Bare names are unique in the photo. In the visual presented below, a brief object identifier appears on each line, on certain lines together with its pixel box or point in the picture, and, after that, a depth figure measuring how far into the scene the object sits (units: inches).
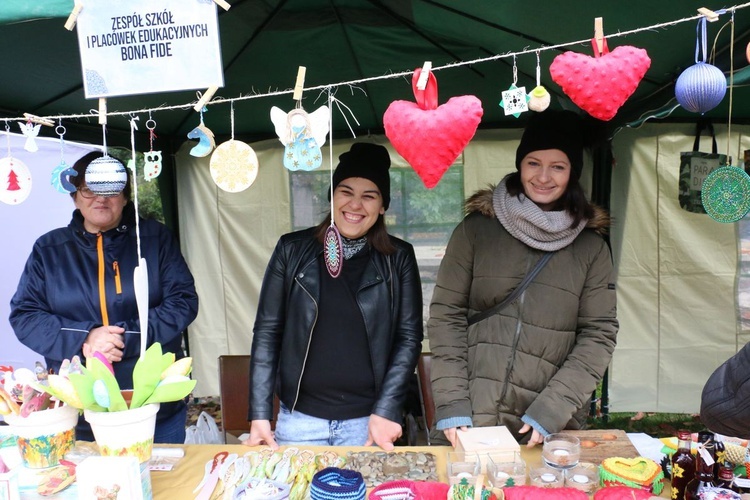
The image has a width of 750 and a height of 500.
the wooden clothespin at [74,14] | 54.4
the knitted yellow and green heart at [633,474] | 53.2
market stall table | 56.3
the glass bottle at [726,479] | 52.4
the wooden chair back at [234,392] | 120.2
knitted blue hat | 48.8
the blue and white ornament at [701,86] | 51.6
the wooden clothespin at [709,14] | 46.4
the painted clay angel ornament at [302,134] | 56.6
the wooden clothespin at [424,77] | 49.8
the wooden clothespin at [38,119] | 63.5
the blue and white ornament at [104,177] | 63.6
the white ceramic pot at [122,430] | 51.3
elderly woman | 77.8
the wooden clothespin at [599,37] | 47.7
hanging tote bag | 120.0
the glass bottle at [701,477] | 49.5
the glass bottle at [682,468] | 52.2
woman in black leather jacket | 74.7
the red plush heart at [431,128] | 50.1
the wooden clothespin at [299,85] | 53.3
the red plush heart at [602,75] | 48.1
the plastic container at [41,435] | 54.6
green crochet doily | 76.9
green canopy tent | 74.2
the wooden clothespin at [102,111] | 58.8
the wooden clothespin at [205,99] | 55.4
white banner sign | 54.4
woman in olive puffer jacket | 66.9
